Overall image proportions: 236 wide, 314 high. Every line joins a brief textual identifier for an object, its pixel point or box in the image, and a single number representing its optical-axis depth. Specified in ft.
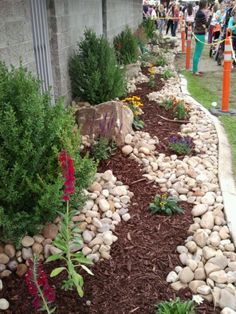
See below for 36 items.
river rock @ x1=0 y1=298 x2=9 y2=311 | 8.64
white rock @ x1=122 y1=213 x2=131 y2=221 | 11.85
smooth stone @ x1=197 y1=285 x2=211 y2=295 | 9.21
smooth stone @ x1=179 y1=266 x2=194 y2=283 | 9.56
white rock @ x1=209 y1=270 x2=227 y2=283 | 9.50
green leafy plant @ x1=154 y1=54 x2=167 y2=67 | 36.22
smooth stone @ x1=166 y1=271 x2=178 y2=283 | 9.62
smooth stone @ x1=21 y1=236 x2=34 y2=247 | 9.92
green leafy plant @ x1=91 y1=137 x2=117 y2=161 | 14.49
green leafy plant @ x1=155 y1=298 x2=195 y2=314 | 8.20
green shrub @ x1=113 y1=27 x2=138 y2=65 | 31.04
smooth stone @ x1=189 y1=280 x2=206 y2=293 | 9.37
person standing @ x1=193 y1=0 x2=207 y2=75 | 34.53
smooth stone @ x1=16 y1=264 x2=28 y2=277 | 9.58
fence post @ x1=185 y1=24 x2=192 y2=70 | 37.81
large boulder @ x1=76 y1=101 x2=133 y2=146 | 15.47
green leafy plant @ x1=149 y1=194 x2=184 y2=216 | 12.11
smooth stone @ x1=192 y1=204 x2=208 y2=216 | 12.19
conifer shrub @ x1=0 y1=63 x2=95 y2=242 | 9.14
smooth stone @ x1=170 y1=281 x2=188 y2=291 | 9.37
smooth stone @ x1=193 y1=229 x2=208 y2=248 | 10.77
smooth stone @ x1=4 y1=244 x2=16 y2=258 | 9.80
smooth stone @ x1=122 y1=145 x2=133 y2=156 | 15.48
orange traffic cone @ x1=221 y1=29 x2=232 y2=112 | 22.91
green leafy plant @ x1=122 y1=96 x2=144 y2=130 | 18.45
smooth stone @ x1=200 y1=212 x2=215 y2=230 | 11.57
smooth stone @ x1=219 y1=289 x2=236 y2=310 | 8.86
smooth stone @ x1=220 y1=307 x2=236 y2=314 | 8.56
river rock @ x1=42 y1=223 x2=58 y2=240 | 10.37
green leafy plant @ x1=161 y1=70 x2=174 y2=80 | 30.99
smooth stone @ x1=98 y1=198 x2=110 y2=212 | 11.85
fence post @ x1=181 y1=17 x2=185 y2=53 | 50.89
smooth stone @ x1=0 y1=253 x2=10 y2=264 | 9.64
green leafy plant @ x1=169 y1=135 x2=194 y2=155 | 16.29
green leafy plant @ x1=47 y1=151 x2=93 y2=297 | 7.20
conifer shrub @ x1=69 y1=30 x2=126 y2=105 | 19.57
